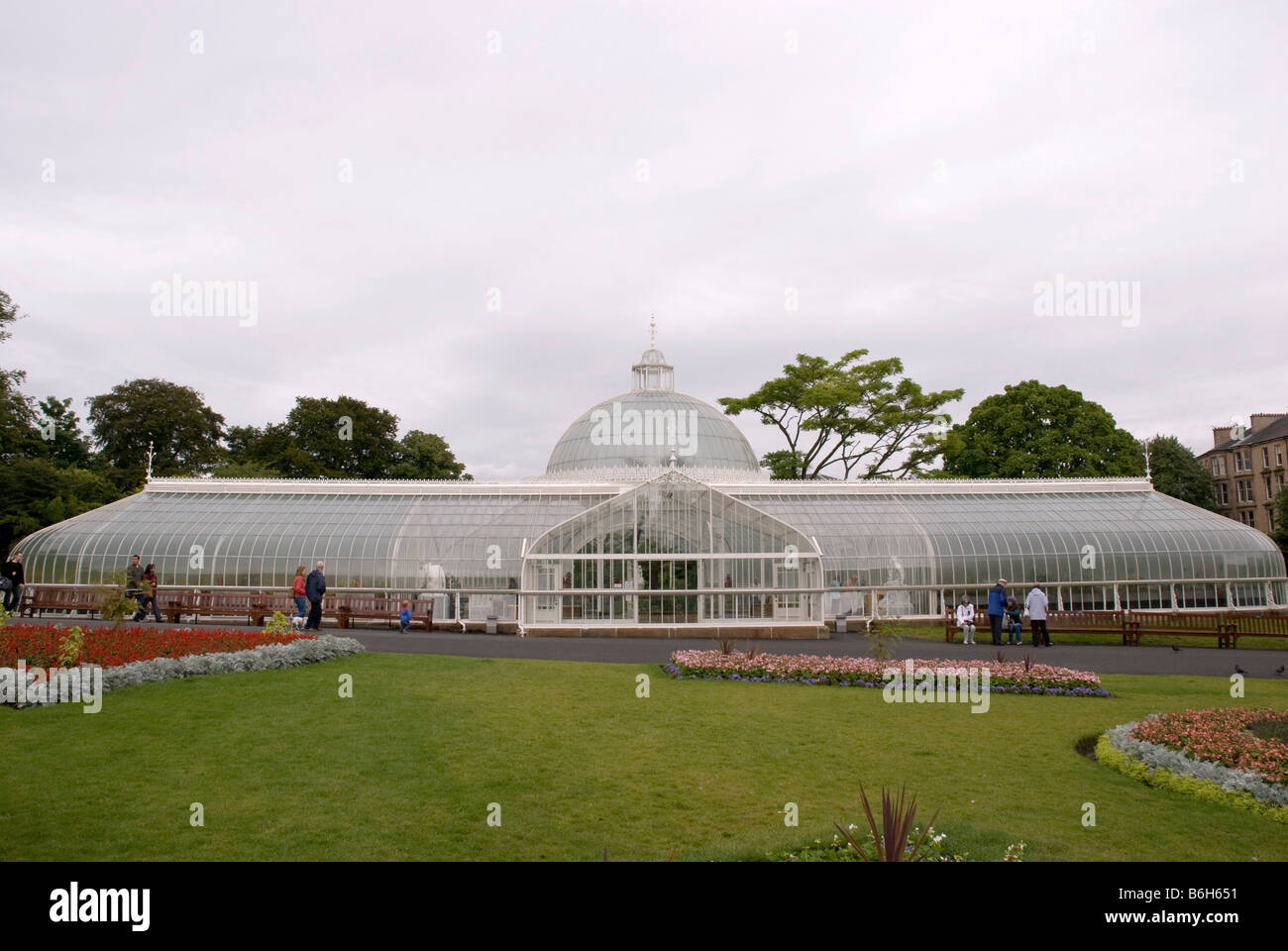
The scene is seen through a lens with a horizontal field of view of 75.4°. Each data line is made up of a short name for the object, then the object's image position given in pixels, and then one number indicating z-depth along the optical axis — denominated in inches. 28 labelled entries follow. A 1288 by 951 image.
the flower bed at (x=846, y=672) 664.4
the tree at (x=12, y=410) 1486.2
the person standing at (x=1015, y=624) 1007.3
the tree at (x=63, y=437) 2204.7
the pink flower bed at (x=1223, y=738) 382.6
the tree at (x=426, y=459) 2576.3
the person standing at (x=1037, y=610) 972.6
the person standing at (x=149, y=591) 978.7
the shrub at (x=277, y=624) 724.0
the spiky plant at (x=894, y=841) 244.4
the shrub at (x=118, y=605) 735.1
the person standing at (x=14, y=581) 933.2
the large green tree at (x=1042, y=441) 2085.4
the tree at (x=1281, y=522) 2281.0
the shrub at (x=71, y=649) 539.8
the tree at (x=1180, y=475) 2805.1
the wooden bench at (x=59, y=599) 1111.6
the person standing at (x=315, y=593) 867.4
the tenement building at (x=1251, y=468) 2753.4
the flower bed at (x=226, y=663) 542.0
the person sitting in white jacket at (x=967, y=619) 1003.3
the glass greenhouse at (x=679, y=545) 1171.3
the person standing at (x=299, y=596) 877.2
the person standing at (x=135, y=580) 973.5
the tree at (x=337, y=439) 2561.5
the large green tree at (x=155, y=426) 2425.0
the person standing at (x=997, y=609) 982.4
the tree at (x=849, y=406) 1950.1
